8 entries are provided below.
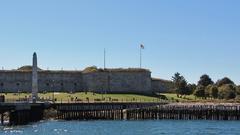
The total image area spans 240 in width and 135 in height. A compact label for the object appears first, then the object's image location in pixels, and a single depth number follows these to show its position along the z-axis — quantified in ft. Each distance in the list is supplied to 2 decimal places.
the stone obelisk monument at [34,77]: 375.47
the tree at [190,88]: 617.29
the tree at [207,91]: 579.89
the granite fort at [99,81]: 562.66
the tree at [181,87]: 590.96
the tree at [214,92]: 568.41
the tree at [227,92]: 553.64
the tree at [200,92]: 573.74
